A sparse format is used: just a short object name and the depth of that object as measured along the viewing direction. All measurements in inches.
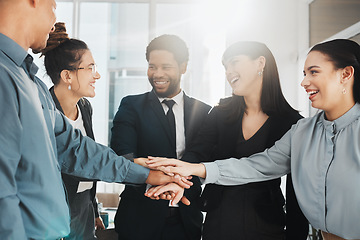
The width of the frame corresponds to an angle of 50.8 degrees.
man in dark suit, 76.3
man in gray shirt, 38.2
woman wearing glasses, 84.0
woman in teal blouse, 55.8
